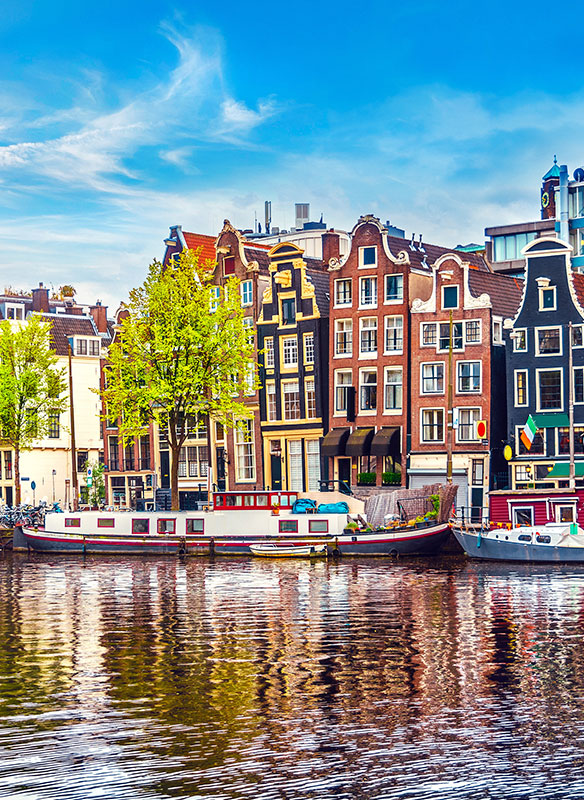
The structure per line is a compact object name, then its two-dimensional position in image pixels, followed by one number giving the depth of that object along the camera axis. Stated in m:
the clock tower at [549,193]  131.55
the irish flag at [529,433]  77.69
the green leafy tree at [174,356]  80.06
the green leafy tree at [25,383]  94.06
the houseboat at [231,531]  68.56
